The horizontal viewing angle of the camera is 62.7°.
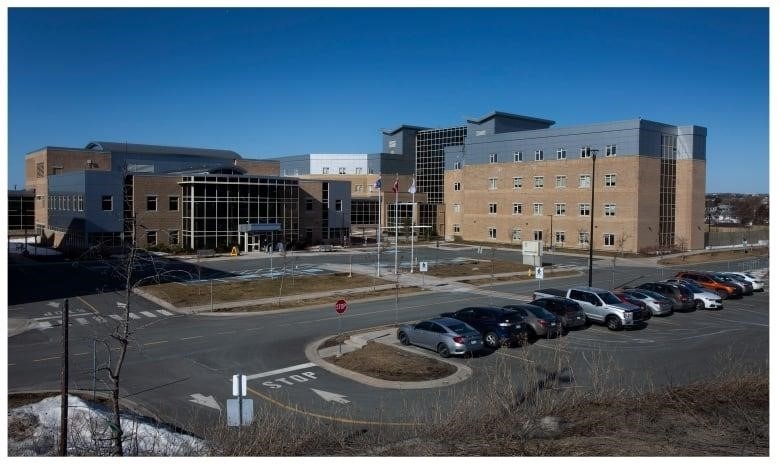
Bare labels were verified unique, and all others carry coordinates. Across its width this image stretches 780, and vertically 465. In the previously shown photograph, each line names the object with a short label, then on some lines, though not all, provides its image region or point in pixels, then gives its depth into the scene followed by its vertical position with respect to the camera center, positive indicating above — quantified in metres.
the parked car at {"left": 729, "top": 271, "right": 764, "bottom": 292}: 39.62 -3.83
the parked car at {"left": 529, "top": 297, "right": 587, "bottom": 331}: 26.45 -3.83
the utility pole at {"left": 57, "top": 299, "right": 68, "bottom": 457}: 10.50 -3.17
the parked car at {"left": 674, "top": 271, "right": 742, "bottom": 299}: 37.06 -3.87
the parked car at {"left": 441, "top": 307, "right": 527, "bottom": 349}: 23.34 -3.94
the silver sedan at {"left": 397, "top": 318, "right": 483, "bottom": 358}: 21.92 -4.16
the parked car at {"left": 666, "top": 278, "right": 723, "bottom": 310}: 32.72 -4.12
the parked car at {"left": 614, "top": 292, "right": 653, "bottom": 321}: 27.55 -3.87
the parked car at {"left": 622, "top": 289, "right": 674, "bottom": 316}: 30.23 -3.91
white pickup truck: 26.78 -3.81
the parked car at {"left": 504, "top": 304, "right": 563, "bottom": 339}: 24.80 -4.01
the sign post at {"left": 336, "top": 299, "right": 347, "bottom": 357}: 23.42 -3.23
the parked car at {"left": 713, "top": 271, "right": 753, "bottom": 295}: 38.52 -3.85
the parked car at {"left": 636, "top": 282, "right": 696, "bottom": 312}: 31.90 -3.81
